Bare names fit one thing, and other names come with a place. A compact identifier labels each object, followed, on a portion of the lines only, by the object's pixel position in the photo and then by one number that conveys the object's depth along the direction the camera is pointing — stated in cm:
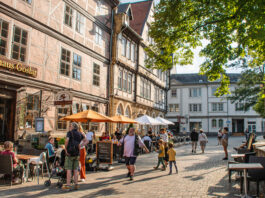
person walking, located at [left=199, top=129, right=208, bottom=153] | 1964
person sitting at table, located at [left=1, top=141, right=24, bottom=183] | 816
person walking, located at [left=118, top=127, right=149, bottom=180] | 936
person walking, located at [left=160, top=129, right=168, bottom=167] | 1323
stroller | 802
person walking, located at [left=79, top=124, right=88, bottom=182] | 889
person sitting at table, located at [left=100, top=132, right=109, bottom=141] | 1605
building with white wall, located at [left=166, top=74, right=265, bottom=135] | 5509
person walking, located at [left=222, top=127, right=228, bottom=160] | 1503
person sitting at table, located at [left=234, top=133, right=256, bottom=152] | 1092
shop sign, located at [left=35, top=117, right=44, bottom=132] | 1340
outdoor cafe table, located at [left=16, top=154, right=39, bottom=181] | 852
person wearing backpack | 769
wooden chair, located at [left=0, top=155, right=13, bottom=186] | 784
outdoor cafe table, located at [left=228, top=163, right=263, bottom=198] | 629
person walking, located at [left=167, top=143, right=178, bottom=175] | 1070
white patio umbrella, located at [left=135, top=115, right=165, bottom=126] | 2056
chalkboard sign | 1144
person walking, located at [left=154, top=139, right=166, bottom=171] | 1157
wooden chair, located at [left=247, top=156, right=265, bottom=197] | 693
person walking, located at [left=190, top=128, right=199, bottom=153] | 1974
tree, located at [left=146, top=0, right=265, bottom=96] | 1404
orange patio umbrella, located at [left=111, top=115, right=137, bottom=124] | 1657
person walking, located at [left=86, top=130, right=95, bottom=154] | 1555
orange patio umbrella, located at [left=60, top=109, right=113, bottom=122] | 1232
